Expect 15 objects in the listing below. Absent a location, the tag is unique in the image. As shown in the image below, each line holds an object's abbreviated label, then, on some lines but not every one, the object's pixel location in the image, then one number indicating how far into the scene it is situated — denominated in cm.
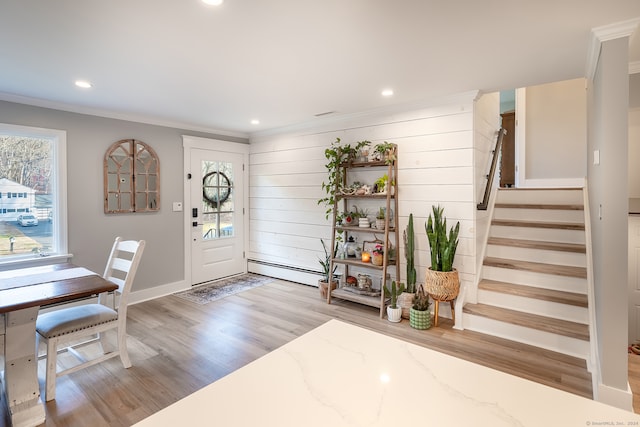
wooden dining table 191
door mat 429
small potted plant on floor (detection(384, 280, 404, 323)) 346
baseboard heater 474
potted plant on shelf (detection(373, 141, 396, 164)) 361
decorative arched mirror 390
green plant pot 325
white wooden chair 219
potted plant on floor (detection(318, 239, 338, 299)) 416
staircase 289
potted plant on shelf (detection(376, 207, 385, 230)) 373
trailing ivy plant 402
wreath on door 487
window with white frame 329
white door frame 460
